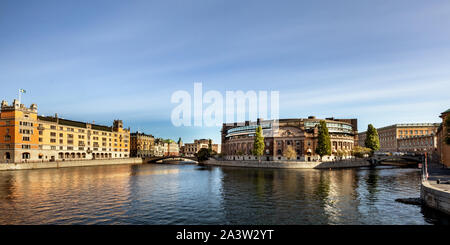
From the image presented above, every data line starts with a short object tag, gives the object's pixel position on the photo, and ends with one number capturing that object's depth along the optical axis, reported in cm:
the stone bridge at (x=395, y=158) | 13438
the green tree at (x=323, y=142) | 12712
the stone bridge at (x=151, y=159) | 18600
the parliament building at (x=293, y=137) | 14588
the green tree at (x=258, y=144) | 13825
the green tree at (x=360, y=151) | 15012
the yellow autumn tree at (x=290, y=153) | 13602
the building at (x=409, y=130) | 19538
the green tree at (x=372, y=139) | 15275
